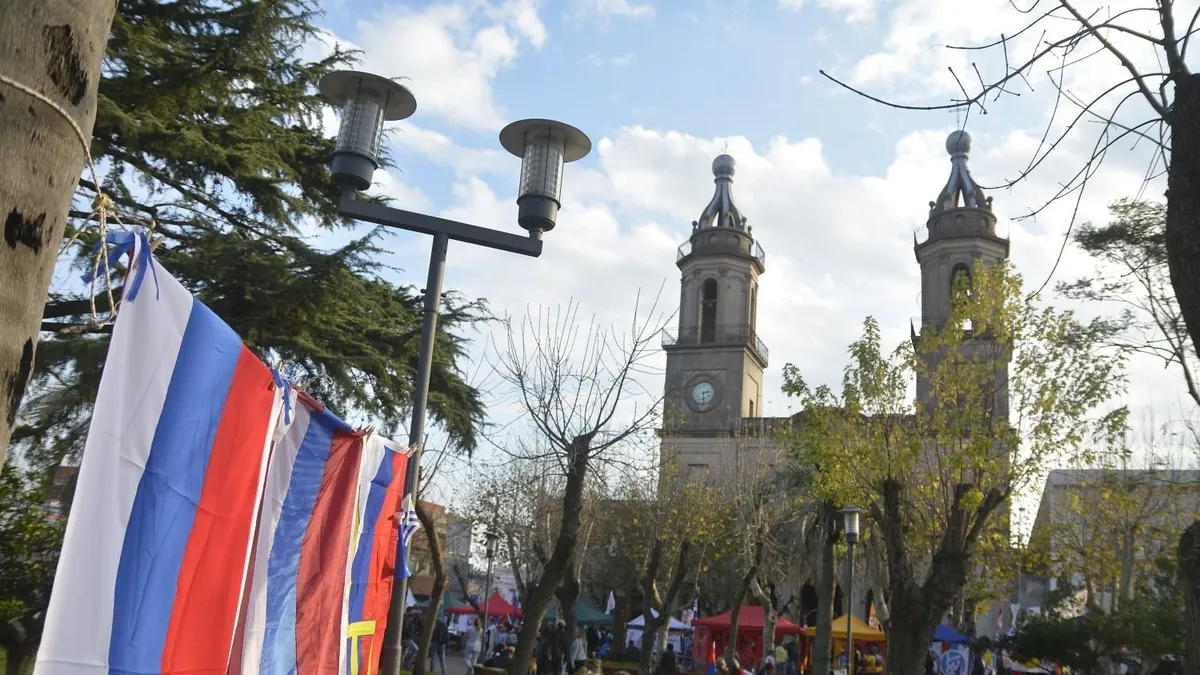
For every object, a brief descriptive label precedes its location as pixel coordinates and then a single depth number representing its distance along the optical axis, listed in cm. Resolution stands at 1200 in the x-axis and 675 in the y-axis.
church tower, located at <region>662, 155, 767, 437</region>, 4884
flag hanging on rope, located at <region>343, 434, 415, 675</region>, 631
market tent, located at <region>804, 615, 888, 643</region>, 2538
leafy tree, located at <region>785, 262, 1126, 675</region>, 1516
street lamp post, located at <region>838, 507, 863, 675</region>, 1686
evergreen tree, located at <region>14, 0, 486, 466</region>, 1002
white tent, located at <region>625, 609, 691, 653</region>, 3394
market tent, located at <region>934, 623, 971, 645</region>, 2527
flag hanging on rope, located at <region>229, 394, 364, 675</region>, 491
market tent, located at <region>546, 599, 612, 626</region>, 3119
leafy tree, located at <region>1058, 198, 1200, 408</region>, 887
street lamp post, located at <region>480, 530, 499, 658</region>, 2800
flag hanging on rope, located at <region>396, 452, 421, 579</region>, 685
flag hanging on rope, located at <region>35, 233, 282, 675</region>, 307
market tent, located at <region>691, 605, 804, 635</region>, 2758
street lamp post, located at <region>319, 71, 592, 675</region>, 673
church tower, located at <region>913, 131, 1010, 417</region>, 4434
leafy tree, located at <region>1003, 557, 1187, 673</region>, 1689
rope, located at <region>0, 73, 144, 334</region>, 276
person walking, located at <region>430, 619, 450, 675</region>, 2189
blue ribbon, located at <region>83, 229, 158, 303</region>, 311
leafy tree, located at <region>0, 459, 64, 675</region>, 761
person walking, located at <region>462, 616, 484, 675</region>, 2155
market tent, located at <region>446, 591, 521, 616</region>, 3199
